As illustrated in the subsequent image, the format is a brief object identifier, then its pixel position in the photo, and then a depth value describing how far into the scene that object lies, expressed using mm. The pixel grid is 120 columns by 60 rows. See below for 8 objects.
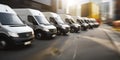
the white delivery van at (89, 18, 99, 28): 14747
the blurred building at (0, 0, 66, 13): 10925
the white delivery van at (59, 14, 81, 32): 8915
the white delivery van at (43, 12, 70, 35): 7129
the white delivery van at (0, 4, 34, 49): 3774
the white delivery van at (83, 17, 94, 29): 13464
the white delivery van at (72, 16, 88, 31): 11168
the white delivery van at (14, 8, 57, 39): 5620
